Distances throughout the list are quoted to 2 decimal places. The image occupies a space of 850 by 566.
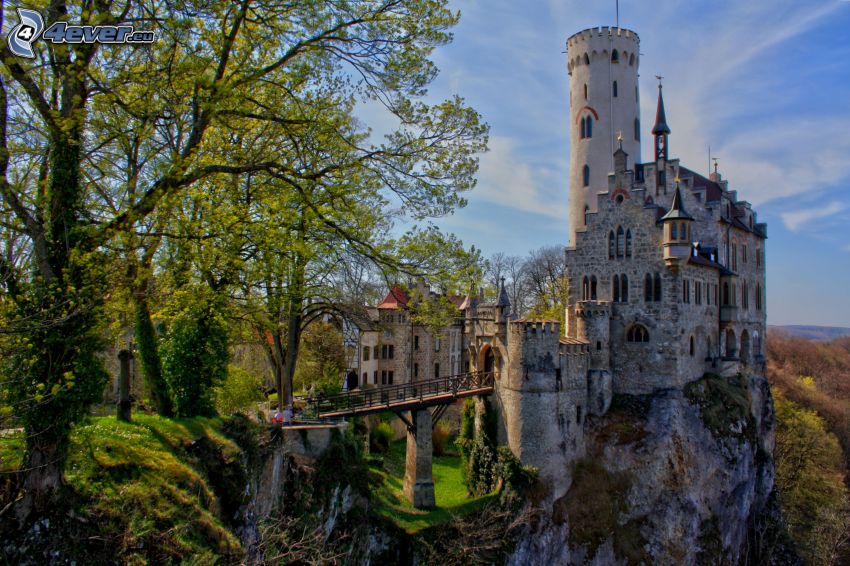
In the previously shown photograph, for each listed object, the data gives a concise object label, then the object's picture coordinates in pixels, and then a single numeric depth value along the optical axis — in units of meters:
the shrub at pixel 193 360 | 17.11
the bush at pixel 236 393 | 26.30
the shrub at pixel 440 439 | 36.00
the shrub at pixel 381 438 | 34.56
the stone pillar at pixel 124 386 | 15.32
